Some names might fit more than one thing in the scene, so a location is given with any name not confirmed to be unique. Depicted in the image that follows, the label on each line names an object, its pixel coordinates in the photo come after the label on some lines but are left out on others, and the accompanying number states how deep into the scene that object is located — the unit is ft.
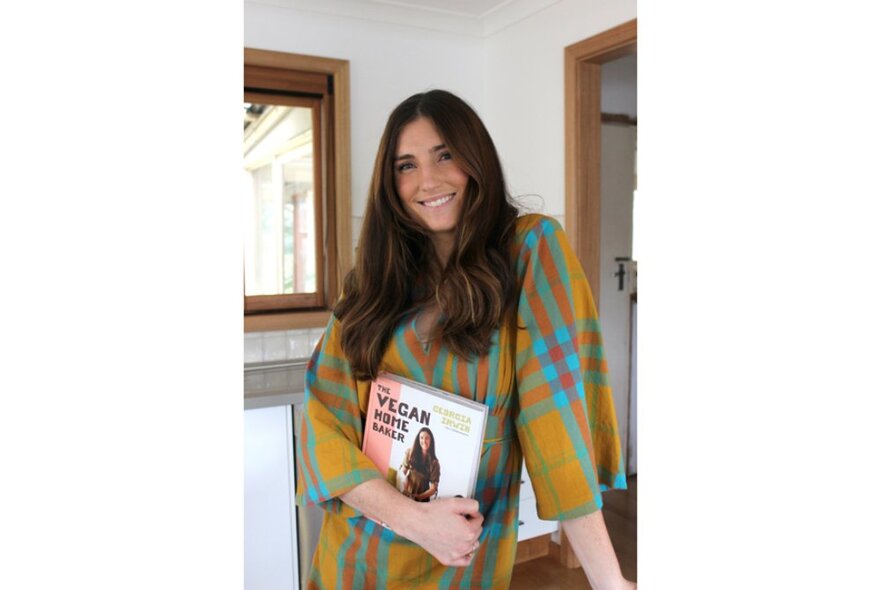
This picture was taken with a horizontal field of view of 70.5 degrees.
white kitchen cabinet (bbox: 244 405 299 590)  4.26
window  5.83
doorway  7.61
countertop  4.33
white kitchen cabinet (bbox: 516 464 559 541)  5.52
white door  7.64
